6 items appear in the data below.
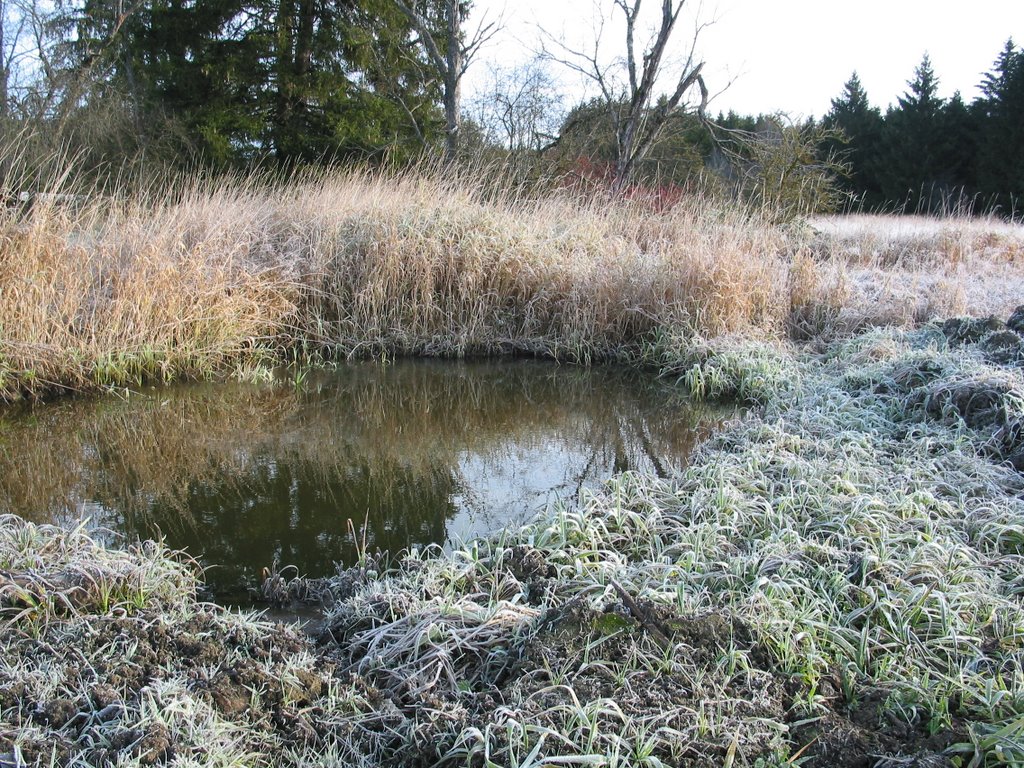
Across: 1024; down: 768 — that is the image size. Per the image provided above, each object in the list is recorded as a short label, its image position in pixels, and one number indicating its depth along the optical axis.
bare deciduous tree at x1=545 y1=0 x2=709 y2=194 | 14.20
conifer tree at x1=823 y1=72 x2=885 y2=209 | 31.45
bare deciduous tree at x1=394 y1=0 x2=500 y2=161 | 14.09
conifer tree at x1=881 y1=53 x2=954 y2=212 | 28.81
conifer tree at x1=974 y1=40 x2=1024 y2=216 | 25.39
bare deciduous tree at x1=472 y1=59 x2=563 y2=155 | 17.41
